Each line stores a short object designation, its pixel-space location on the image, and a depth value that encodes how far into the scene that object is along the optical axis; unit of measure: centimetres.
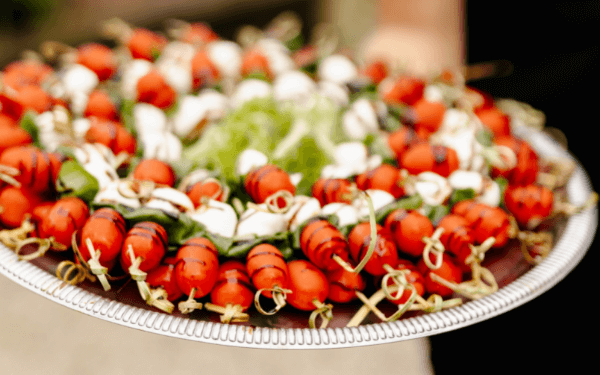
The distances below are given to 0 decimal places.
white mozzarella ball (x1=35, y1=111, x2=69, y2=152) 73
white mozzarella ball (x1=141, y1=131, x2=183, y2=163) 75
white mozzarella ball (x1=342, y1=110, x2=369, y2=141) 80
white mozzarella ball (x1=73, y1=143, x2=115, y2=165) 70
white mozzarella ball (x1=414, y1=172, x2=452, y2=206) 71
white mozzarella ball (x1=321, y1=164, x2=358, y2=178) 73
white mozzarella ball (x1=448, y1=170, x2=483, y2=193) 73
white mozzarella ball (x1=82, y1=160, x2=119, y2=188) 69
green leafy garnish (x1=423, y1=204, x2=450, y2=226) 70
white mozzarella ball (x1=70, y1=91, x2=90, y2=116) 79
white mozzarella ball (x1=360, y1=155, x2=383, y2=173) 74
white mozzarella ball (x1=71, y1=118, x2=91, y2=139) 74
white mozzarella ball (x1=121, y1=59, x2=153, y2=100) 81
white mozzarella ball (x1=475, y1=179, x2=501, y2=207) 73
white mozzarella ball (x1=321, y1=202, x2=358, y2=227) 68
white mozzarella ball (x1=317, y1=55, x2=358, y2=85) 87
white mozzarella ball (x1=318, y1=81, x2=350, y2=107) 83
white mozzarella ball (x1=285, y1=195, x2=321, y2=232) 68
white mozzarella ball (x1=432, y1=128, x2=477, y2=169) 75
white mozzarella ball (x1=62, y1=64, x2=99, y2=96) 80
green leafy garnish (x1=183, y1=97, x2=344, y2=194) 75
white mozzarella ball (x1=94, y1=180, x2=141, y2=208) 67
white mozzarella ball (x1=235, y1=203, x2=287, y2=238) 67
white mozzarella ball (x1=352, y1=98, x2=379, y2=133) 80
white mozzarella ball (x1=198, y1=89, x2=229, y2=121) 81
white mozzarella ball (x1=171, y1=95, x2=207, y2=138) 80
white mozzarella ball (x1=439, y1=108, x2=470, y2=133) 80
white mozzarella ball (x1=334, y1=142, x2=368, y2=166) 76
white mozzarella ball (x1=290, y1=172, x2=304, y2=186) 73
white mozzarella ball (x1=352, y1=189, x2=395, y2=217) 69
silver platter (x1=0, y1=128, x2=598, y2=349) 63
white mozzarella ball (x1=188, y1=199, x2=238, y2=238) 67
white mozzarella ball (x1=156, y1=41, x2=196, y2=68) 87
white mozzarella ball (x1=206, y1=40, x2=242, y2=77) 88
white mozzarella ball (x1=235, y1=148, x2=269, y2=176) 72
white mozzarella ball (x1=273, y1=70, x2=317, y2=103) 83
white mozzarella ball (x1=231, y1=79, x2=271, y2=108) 83
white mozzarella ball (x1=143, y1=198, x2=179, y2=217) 67
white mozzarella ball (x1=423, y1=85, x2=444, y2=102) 84
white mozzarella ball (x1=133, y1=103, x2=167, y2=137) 78
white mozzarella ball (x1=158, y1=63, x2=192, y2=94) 83
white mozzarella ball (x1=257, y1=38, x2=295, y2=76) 88
